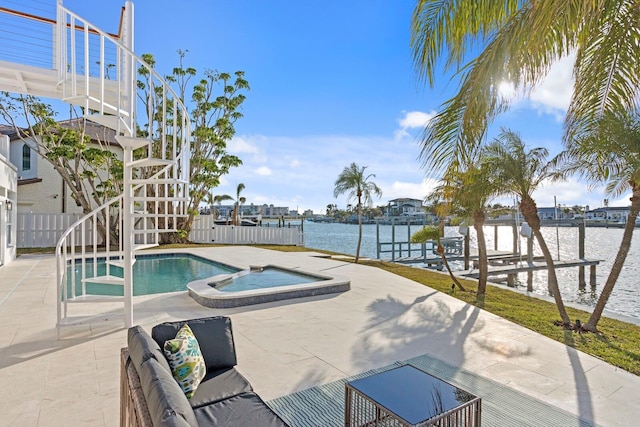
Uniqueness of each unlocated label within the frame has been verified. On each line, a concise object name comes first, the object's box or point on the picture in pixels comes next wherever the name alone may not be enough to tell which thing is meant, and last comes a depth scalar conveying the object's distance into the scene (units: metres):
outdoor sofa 1.50
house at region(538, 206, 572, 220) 29.29
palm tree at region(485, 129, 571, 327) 6.25
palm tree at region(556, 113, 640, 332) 4.66
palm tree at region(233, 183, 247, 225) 24.51
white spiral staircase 4.29
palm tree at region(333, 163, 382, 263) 13.38
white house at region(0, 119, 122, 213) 16.45
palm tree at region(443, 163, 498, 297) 6.64
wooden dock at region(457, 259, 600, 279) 11.52
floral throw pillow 2.29
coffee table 2.02
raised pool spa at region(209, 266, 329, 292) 7.83
